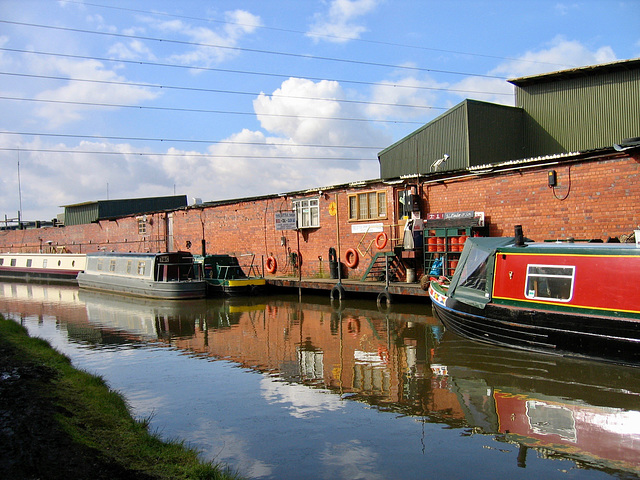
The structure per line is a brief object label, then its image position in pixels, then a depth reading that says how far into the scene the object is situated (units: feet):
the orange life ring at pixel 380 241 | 58.39
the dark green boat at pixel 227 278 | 67.36
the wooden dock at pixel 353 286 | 52.44
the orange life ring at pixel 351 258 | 64.03
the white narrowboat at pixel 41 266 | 99.25
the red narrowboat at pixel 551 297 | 26.86
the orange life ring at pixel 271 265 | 76.64
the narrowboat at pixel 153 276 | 66.13
